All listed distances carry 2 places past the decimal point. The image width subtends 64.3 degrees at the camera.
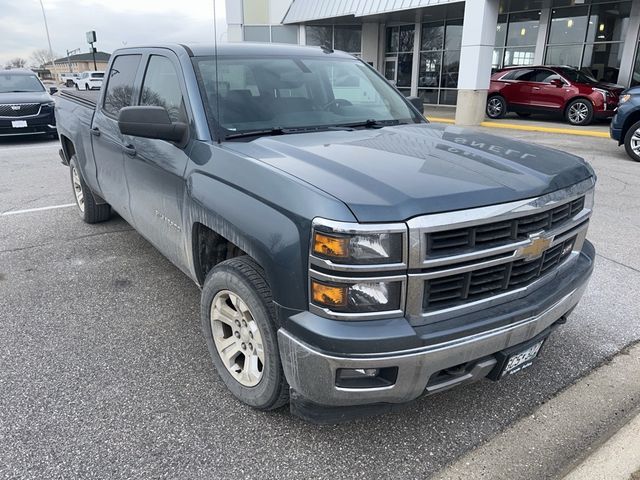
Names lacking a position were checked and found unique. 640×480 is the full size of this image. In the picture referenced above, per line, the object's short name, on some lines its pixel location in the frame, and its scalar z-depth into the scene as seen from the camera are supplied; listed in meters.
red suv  14.62
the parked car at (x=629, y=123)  8.92
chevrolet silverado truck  2.00
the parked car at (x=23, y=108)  11.68
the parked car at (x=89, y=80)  31.78
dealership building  15.50
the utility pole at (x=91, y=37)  33.12
